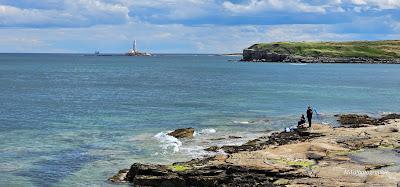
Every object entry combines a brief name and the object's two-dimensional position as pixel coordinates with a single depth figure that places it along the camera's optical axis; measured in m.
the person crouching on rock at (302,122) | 54.27
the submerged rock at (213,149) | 45.08
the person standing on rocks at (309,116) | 52.10
